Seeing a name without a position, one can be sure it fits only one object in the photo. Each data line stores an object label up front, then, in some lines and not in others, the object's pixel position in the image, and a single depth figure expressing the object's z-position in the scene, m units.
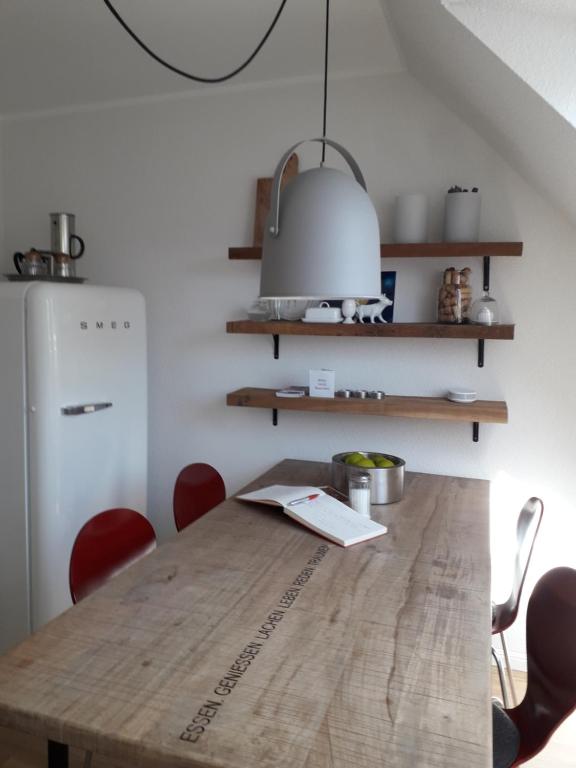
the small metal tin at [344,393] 2.67
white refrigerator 2.39
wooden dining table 0.99
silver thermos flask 2.91
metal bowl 2.16
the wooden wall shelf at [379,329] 2.36
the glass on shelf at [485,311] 2.41
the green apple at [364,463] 2.21
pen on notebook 2.05
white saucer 2.52
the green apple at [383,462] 2.22
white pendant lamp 1.23
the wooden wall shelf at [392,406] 2.41
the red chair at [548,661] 1.41
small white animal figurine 2.60
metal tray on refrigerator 2.66
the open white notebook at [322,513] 1.86
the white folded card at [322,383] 2.66
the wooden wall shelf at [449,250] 2.36
